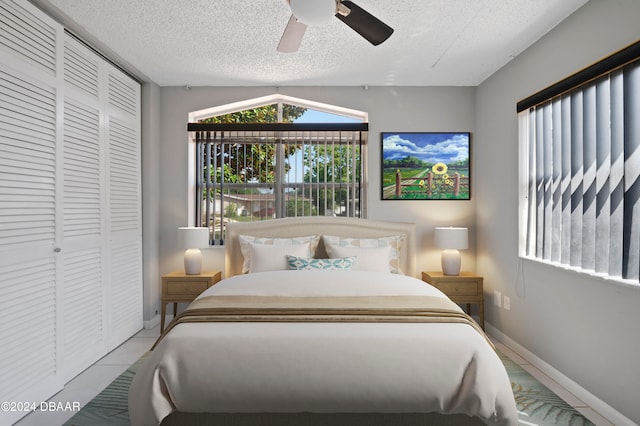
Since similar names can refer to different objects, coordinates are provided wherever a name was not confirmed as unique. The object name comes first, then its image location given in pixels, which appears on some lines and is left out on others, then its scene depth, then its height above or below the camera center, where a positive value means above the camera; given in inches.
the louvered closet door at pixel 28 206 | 82.2 +0.7
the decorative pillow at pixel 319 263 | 122.0 -17.7
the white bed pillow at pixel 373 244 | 132.2 -12.4
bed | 65.5 -28.9
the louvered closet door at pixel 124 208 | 126.7 +0.4
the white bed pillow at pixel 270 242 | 133.6 -12.0
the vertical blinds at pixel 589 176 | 79.3 +8.7
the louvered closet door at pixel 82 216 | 103.6 -2.0
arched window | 159.8 +16.3
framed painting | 156.2 +18.1
